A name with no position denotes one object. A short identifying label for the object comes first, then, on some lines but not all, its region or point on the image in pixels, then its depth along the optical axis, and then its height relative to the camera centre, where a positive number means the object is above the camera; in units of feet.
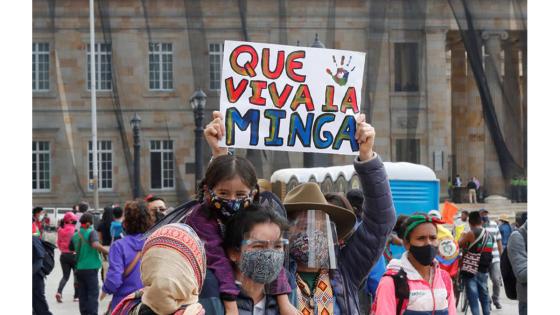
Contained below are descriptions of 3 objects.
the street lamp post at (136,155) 97.85 -0.64
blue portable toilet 61.87 -2.45
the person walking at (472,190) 135.23 -5.32
